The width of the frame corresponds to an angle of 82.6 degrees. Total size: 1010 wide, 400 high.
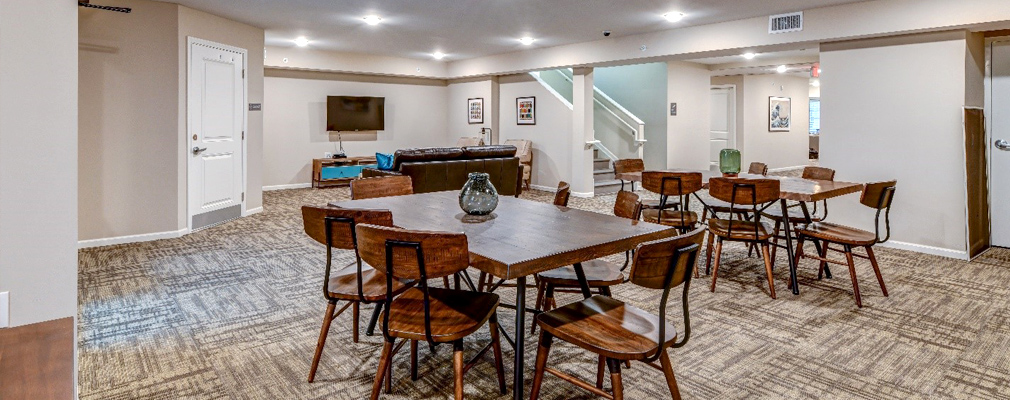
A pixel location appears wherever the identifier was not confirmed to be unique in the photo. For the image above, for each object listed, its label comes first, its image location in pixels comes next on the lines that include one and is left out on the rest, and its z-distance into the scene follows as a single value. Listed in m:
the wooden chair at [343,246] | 2.26
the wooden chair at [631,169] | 4.88
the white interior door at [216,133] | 5.99
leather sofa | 6.40
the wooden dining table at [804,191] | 3.59
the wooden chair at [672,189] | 4.02
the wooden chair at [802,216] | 4.11
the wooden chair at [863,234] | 3.59
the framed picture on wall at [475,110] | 10.75
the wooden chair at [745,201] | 3.65
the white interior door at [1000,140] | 5.07
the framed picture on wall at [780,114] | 12.49
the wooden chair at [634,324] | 1.79
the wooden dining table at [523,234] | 1.92
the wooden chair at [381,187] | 3.51
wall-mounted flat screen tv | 10.27
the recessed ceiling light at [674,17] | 6.21
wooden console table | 9.88
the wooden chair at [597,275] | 2.54
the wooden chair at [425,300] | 1.87
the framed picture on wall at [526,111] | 9.85
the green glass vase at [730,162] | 4.24
